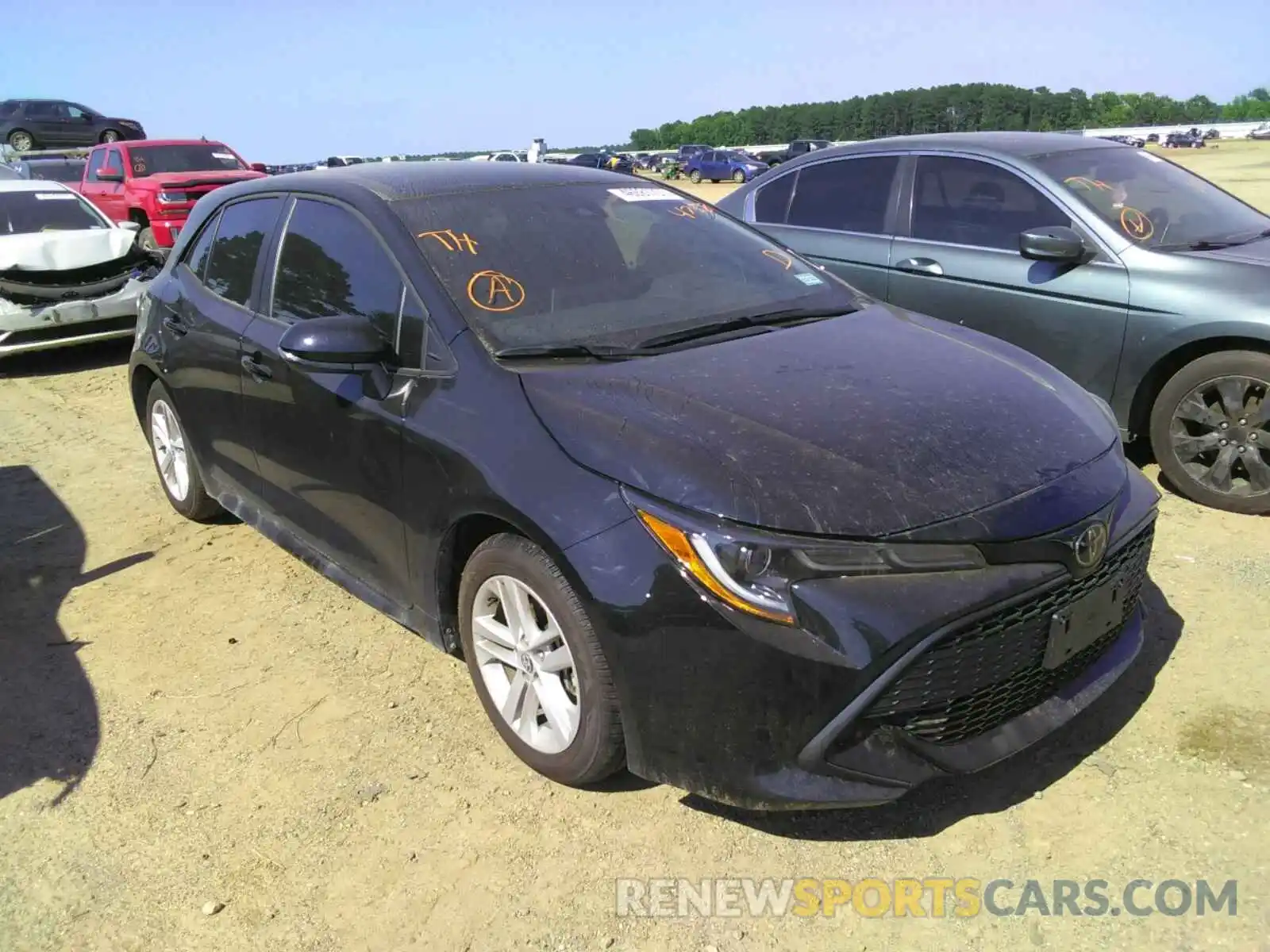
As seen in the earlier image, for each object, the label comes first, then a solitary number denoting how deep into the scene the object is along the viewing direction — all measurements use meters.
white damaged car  8.31
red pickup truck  12.20
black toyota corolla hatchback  2.24
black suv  25.19
